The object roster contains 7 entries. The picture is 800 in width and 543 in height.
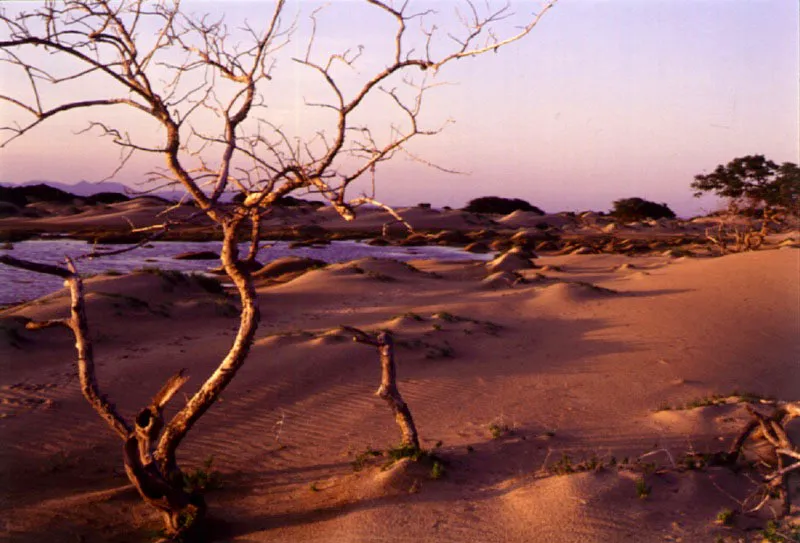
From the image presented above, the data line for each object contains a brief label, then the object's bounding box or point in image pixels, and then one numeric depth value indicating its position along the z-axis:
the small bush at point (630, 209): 51.34
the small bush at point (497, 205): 76.44
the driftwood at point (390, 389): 5.80
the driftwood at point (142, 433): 4.49
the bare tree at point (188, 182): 4.26
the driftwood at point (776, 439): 4.84
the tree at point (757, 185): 24.92
